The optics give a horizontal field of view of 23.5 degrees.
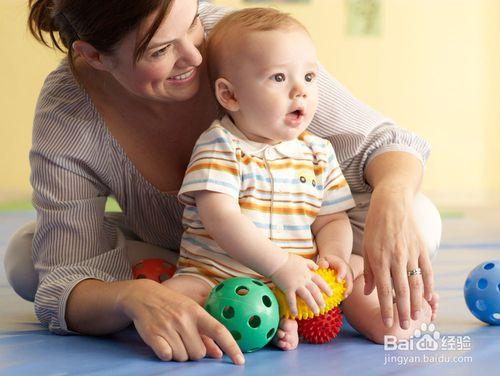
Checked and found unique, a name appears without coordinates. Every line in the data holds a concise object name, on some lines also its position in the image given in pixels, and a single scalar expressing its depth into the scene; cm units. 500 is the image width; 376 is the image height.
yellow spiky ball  140
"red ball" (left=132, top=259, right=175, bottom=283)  167
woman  139
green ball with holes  138
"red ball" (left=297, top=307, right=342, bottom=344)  145
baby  144
